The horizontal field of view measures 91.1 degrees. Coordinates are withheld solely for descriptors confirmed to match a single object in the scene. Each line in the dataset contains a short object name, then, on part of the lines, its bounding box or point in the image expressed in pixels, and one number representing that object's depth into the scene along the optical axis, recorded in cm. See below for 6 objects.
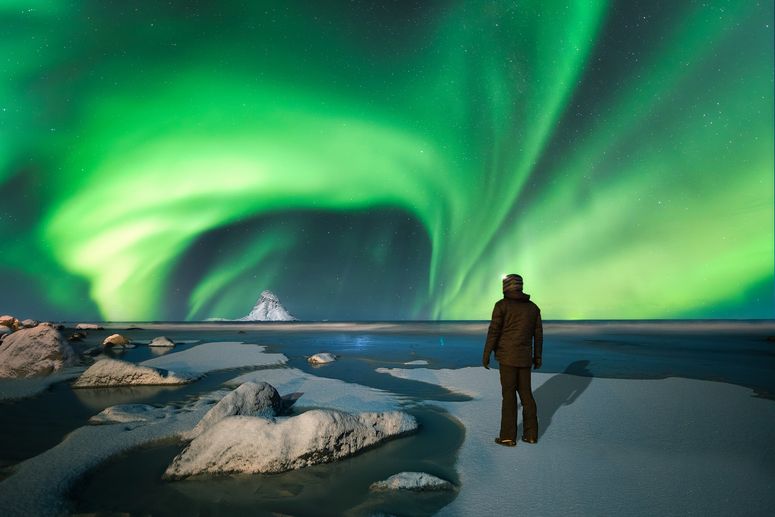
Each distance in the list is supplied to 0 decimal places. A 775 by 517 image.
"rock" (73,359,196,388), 1158
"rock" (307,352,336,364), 1769
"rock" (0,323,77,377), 1345
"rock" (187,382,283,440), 670
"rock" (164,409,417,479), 520
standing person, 606
